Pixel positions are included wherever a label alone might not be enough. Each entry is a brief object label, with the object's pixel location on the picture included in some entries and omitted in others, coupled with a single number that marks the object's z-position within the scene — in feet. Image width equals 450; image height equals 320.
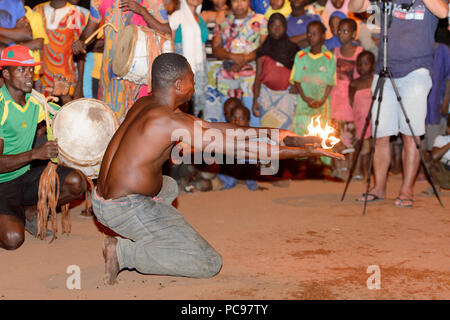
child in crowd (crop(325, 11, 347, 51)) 25.25
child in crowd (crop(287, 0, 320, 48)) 25.03
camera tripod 19.30
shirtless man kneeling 12.38
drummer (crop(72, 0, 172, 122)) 17.58
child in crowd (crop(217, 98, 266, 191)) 23.37
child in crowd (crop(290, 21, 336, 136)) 24.21
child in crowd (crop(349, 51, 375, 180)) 24.67
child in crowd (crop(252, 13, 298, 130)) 24.54
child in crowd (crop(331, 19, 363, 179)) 24.84
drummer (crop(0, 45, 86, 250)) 15.39
